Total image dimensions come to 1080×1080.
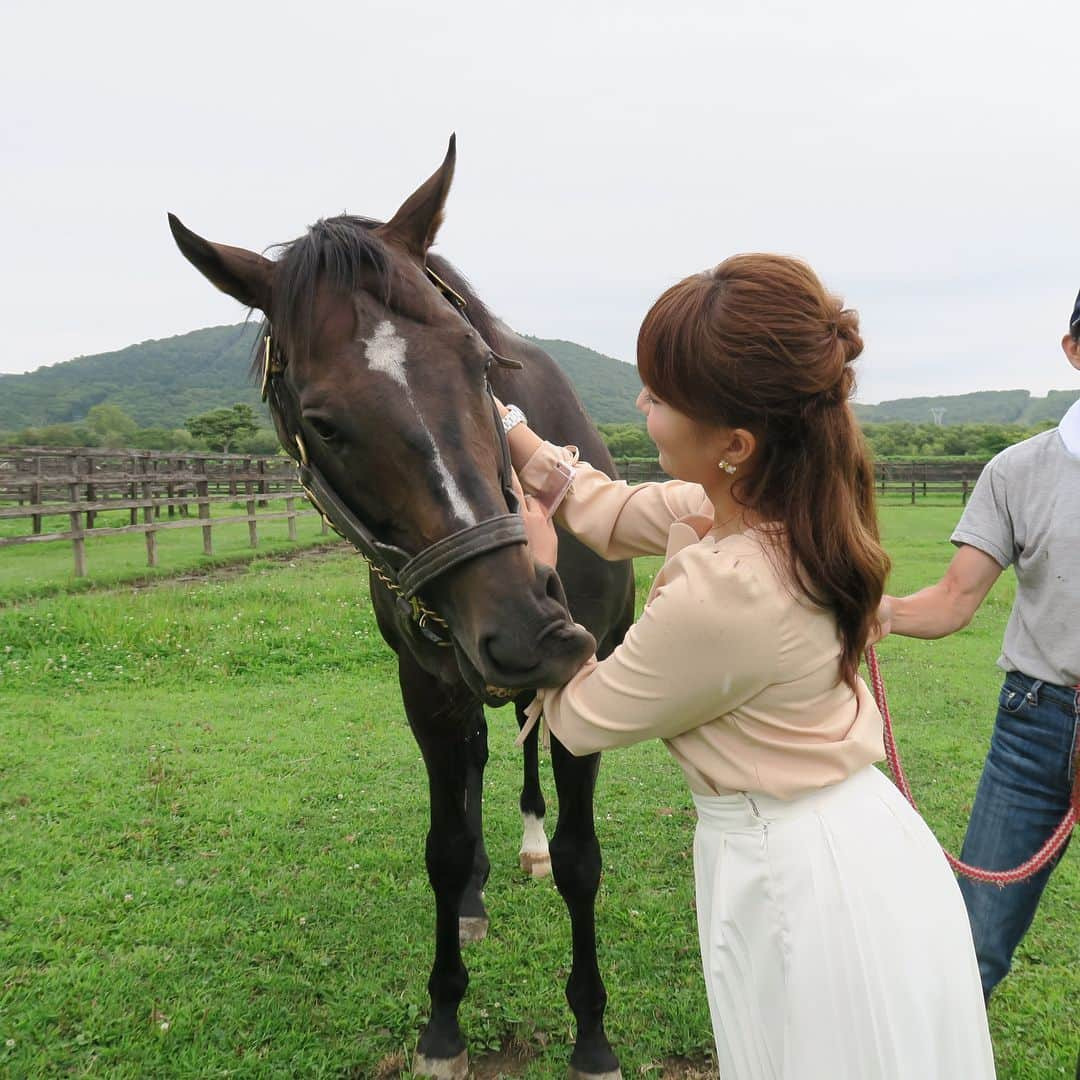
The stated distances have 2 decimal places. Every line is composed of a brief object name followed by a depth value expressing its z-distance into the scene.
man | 2.18
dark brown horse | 1.60
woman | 1.33
